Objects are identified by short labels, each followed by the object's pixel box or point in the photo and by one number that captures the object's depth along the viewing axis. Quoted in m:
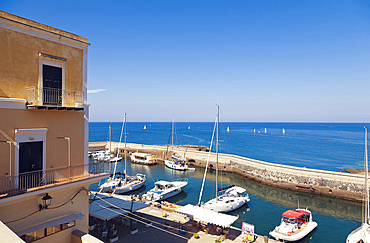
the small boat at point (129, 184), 28.71
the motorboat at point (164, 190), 26.06
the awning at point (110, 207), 13.76
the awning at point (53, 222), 7.45
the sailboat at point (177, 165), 42.41
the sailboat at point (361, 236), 15.12
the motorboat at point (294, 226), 16.89
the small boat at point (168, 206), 19.50
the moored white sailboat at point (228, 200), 22.25
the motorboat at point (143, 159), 48.06
